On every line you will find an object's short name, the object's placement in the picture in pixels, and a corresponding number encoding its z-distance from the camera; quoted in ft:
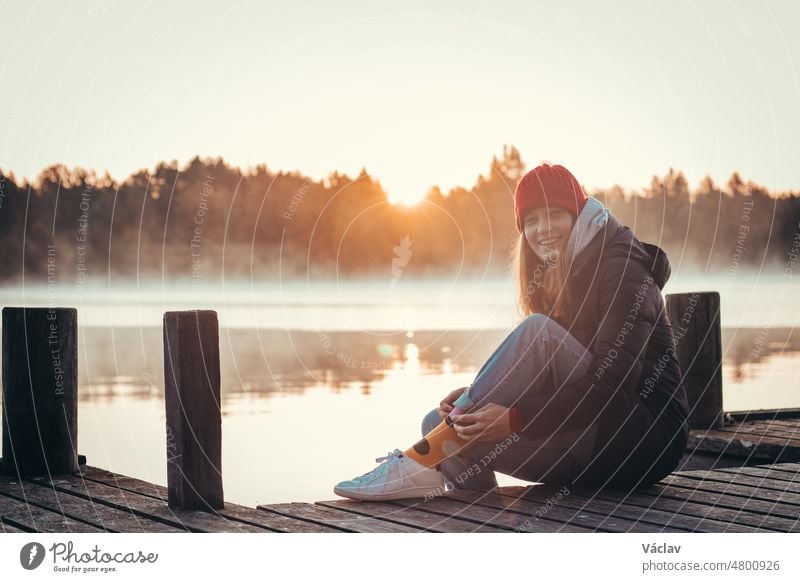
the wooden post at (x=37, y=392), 12.25
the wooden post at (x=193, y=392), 9.67
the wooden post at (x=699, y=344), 14.64
